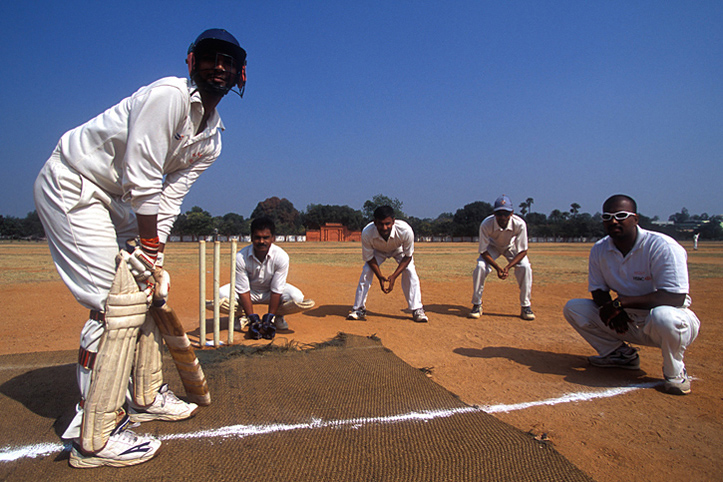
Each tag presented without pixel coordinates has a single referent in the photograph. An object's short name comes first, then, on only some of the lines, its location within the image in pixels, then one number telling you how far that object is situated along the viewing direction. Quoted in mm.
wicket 4195
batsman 2107
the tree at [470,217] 73750
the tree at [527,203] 119188
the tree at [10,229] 67125
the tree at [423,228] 77312
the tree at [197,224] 64500
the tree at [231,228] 70000
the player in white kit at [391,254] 5902
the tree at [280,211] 95062
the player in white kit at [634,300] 3197
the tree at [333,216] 78688
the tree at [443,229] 76938
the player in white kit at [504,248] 6441
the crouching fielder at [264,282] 5207
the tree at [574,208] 104250
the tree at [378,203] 72062
